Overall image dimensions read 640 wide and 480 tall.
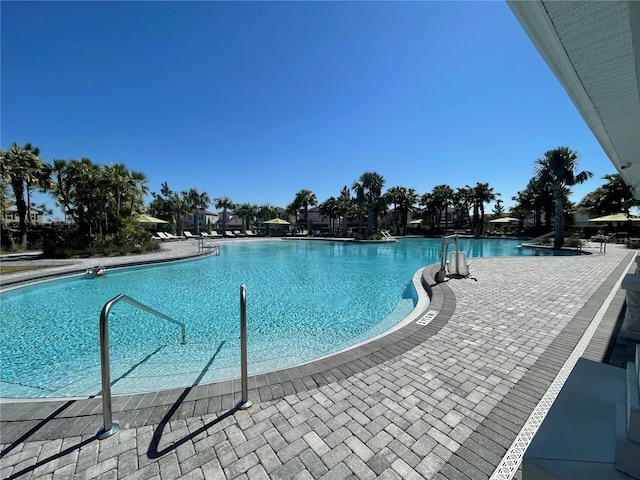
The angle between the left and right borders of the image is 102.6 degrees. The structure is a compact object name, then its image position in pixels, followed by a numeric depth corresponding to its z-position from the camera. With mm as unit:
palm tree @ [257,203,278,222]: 51981
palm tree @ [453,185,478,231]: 35422
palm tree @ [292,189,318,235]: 43125
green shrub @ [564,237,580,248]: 17891
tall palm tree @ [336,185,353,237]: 40866
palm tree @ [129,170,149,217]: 17194
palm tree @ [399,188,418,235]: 40297
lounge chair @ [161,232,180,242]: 32431
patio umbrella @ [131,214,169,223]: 18381
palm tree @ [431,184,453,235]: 38094
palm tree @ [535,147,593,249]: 17891
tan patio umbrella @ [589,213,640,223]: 21312
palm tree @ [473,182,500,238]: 34250
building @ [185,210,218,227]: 64006
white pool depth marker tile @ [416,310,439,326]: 4867
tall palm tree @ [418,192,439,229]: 39072
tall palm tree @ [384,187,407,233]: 40031
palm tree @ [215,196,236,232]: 50122
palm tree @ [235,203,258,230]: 51247
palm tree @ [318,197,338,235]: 42941
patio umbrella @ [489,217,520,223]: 33562
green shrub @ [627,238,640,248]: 17895
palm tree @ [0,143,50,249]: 14570
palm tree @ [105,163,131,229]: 15576
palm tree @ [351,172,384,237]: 33625
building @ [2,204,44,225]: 22714
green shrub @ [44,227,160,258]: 14812
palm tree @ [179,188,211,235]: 42438
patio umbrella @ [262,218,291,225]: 42062
